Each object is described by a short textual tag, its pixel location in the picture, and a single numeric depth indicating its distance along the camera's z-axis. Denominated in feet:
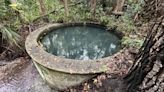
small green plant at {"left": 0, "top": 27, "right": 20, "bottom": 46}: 8.12
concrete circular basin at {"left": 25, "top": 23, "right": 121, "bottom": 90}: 5.84
